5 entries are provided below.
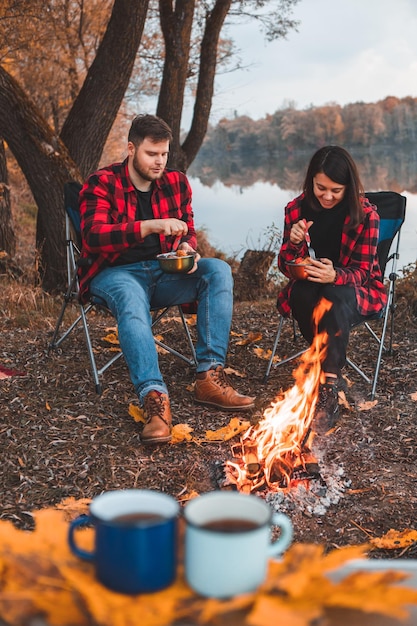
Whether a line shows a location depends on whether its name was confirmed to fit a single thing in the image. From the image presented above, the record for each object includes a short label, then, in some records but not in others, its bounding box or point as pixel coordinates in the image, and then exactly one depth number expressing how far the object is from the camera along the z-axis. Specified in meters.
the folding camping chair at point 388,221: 3.64
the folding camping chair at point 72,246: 3.58
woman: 2.99
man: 2.96
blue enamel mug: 0.88
